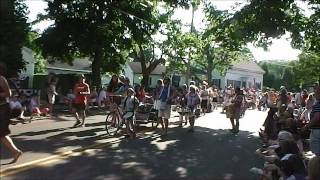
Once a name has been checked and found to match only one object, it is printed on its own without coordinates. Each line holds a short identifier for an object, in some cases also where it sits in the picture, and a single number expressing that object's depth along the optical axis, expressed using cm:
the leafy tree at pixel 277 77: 5821
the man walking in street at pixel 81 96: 967
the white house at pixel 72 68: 3196
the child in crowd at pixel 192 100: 1071
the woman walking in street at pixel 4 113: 542
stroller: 999
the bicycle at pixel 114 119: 885
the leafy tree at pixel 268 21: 1311
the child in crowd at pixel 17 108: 1002
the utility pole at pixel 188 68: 2299
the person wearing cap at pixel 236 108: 1057
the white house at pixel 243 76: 4966
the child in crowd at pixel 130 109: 853
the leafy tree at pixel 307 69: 2935
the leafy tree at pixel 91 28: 1811
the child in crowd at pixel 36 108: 1119
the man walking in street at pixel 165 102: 966
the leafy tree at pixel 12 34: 1409
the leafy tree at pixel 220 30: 1491
